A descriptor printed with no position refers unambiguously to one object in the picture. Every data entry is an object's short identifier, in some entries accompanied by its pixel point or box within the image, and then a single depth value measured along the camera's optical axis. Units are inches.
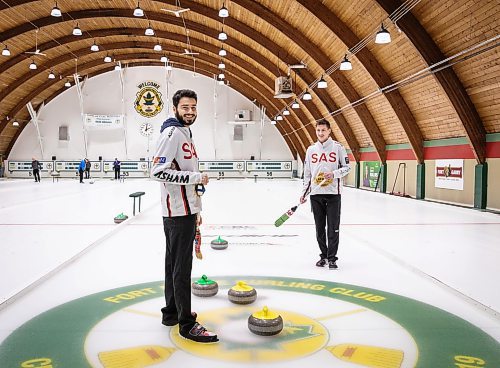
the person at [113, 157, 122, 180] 1343.5
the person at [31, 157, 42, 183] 1218.8
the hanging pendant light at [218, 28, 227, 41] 797.9
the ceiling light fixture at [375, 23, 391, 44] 419.2
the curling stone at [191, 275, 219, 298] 173.3
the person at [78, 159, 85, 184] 1183.4
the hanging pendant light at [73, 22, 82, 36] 850.1
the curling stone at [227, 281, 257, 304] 164.6
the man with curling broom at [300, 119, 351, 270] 226.1
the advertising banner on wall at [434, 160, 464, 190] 604.4
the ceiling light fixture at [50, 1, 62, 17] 701.3
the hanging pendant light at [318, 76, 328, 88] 665.6
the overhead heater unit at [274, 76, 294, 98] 840.9
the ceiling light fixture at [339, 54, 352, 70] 524.7
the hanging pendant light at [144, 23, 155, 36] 847.1
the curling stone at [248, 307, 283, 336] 131.3
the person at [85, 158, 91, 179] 1344.7
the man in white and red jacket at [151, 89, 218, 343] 132.4
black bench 422.3
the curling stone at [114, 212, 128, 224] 385.7
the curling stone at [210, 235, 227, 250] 273.4
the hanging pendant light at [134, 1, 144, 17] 715.4
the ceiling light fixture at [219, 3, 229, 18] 643.5
